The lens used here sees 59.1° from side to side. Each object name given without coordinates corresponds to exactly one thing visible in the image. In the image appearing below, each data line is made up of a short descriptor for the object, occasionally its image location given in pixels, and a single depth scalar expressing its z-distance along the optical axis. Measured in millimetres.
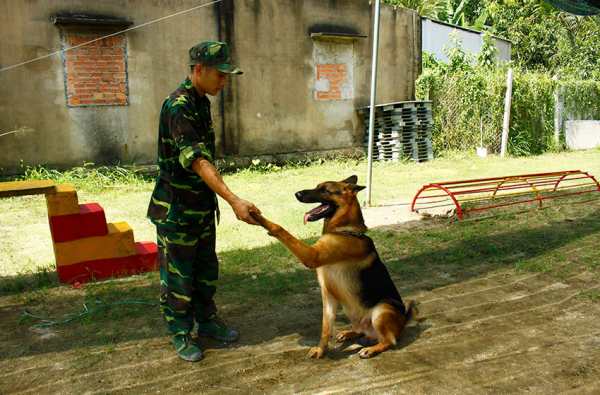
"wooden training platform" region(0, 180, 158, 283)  5203
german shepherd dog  3395
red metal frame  8031
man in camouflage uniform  3213
